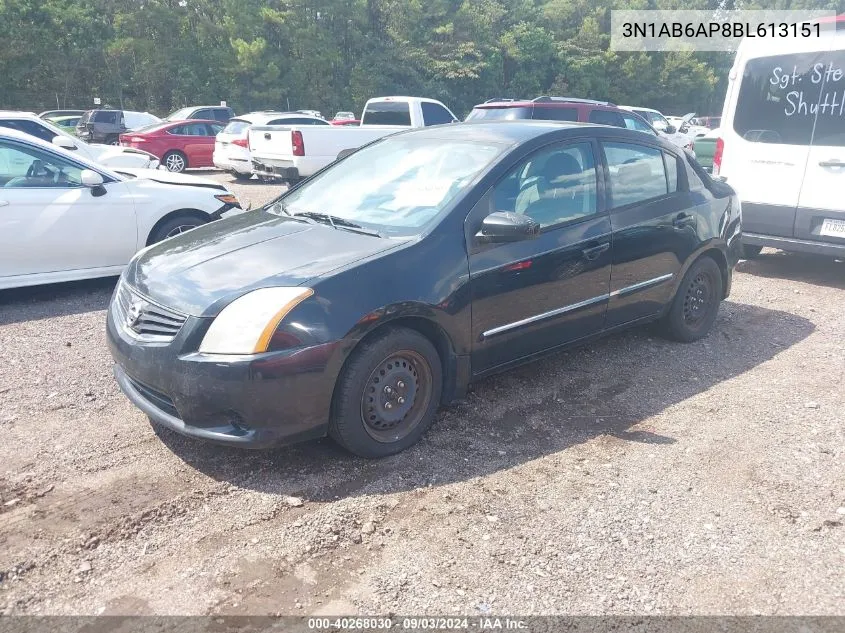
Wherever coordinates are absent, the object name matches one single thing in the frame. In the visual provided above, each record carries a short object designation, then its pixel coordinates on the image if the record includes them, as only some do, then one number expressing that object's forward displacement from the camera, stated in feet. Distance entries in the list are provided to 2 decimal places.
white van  23.00
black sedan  10.94
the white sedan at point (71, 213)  20.38
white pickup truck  42.96
